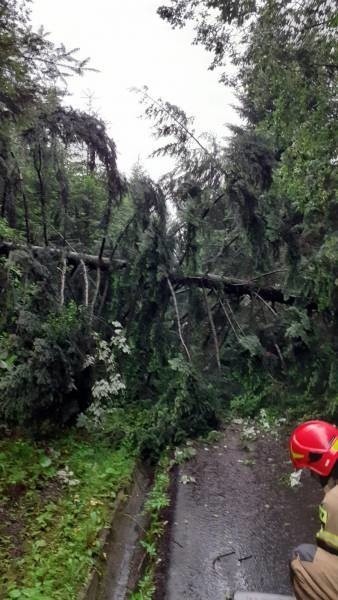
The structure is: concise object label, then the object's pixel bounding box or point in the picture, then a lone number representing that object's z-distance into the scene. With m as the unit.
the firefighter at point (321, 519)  2.47
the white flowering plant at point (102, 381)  7.03
